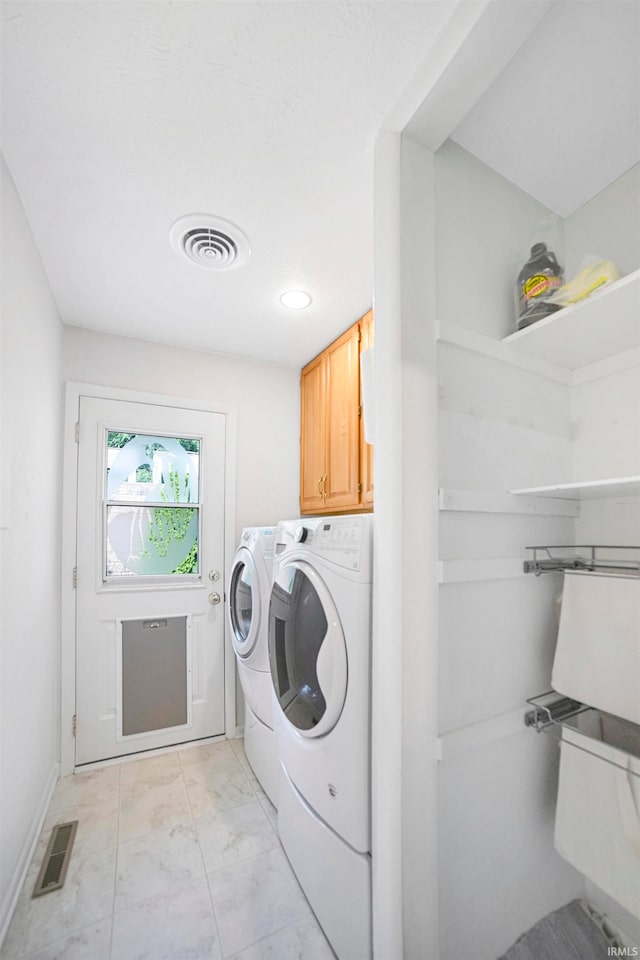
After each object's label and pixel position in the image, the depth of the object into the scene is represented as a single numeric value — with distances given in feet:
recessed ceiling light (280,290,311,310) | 6.29
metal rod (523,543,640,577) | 3.66
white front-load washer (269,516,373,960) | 3.59
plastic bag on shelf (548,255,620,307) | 3.20
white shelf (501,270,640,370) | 2.99
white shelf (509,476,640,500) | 2.86
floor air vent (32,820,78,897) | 4.64
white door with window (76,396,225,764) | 7.20
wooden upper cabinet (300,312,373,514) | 6.97
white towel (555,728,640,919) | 3.10
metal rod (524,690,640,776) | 3.64
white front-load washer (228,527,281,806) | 6.00
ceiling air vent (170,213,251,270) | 4.82
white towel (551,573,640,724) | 3.18
